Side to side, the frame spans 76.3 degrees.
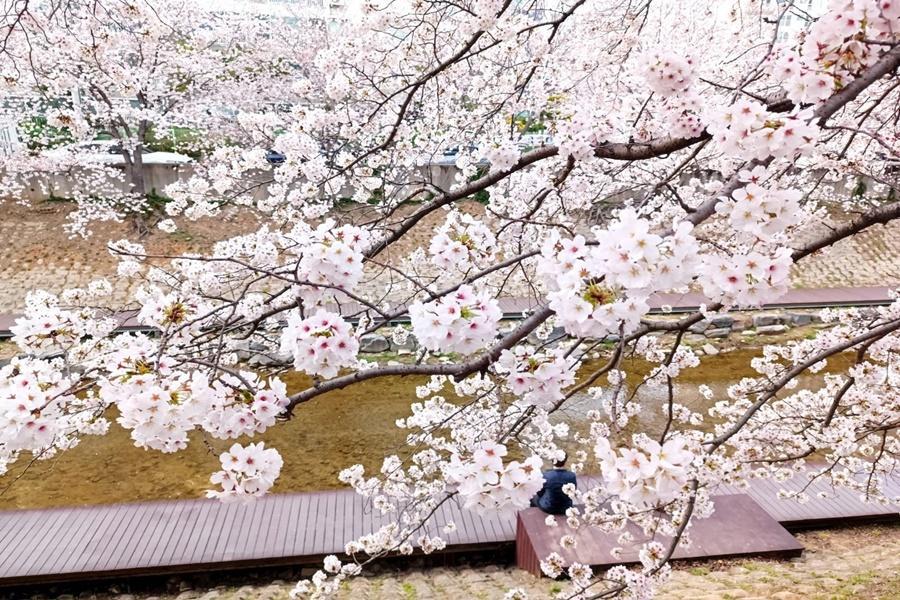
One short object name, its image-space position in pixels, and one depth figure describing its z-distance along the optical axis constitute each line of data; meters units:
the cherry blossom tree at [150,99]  10.52
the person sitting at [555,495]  4.55
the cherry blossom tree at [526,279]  1.65
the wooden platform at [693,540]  4.18
